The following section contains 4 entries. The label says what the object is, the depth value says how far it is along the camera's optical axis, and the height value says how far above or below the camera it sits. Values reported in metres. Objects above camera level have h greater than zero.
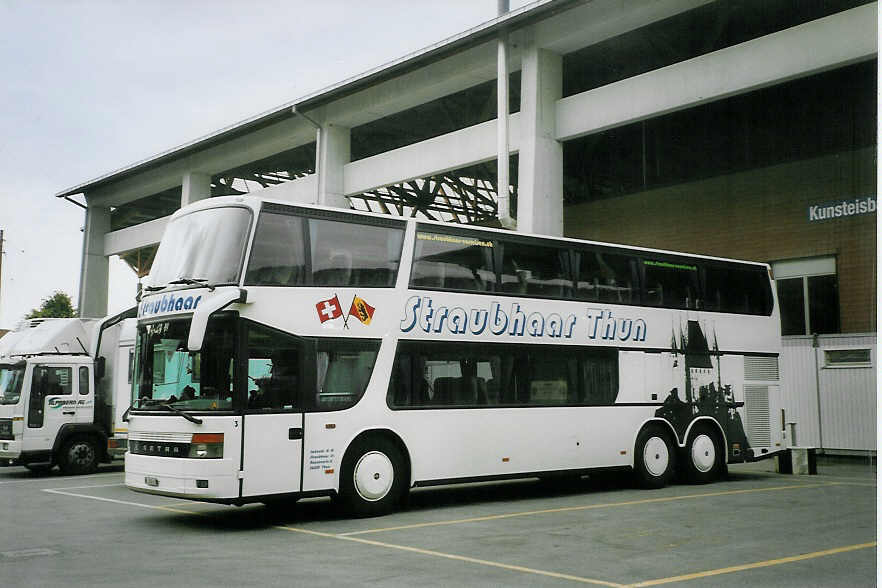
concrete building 18.55 +5.64
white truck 18.81 -0.47
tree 62.13 +4.07
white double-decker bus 11.07 +0.20
